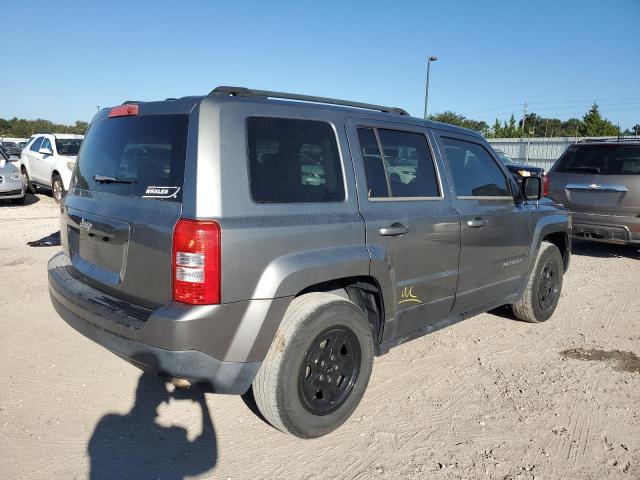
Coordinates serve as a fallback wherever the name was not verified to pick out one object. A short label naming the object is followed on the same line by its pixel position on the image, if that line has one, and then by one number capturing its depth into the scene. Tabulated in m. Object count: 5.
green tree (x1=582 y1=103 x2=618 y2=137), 38.34
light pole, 31.62
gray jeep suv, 2.44
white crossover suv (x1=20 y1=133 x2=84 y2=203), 12.04
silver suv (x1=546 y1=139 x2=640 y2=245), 7.26
